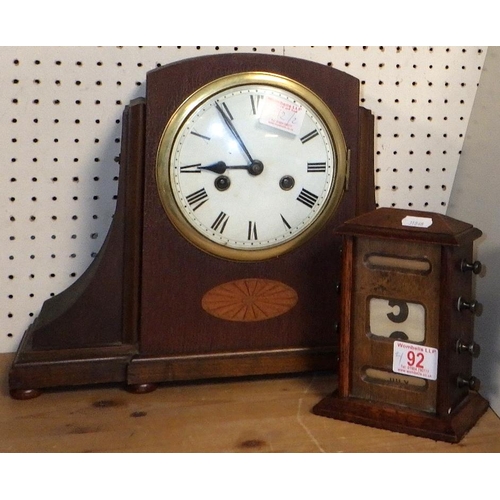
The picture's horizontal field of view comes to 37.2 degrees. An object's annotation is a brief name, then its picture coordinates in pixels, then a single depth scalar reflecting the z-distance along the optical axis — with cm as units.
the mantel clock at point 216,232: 125
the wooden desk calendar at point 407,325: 114
